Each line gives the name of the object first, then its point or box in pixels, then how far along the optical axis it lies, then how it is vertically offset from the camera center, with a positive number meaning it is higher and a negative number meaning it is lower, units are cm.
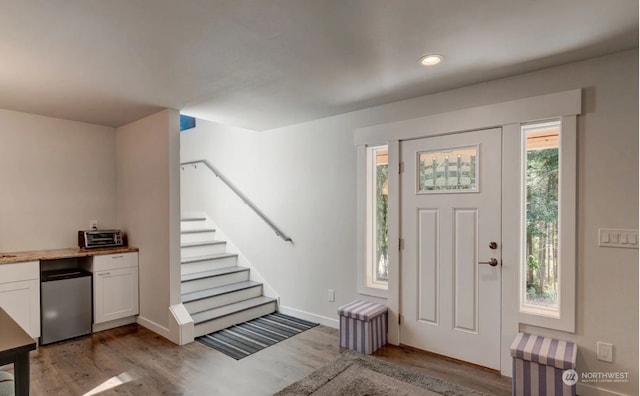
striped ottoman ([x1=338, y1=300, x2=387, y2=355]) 309 -123
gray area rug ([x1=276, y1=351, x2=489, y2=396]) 244 -141
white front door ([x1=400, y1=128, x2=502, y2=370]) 278 -45
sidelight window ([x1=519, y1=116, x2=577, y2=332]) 241 -23
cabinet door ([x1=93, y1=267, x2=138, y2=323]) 362 -109
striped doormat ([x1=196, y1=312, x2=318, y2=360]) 324 -146
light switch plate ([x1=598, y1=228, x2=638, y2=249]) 222 -30
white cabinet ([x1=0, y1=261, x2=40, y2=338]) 307 -90
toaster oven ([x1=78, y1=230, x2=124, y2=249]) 384 -51
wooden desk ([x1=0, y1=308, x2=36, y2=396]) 129 -61
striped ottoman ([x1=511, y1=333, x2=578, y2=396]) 216 -113
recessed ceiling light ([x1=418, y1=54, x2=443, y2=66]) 227 +90
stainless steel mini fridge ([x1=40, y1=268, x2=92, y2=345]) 331 -110
